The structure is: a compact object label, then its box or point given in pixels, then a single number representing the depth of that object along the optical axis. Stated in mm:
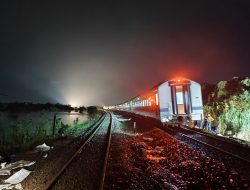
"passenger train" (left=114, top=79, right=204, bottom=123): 13746
